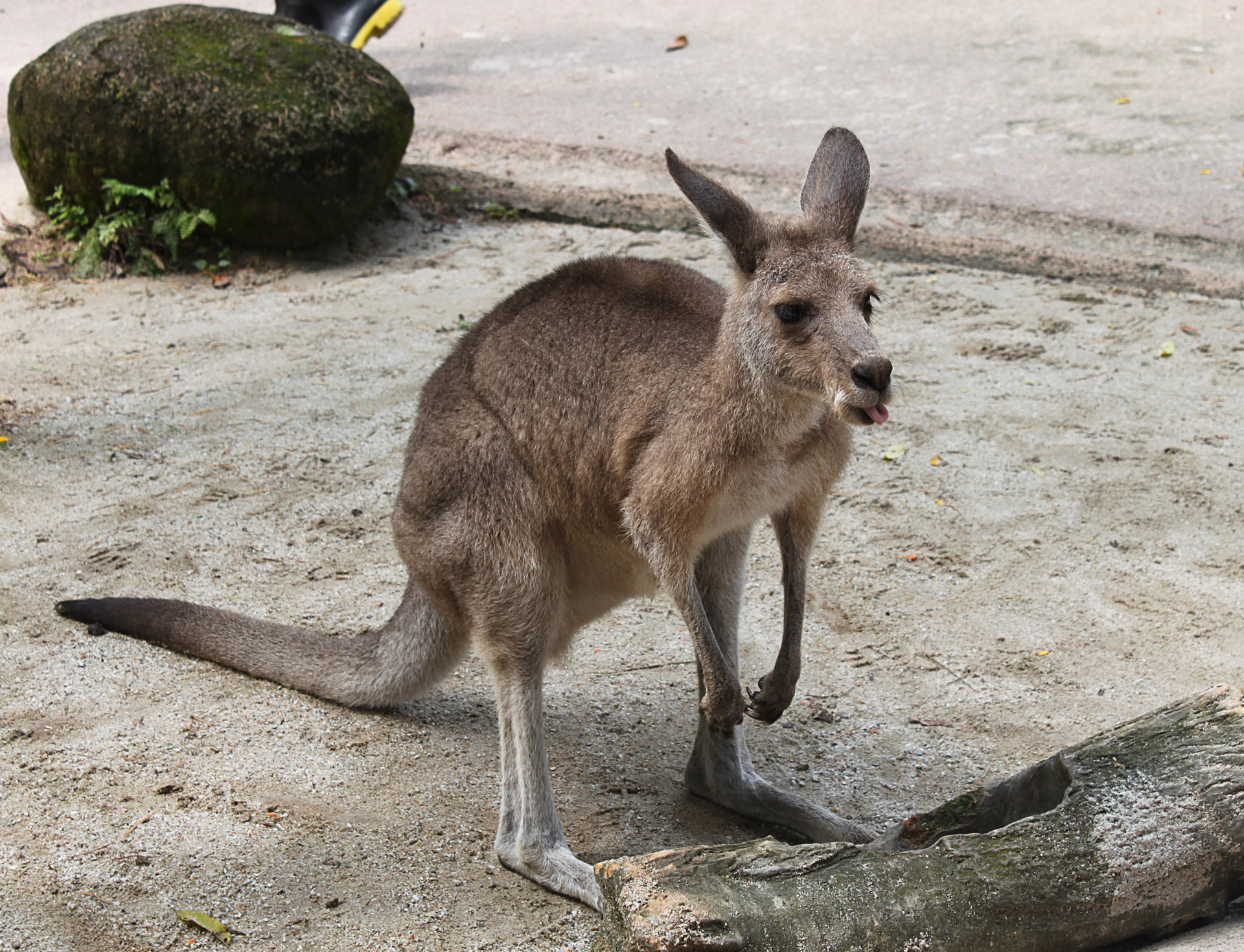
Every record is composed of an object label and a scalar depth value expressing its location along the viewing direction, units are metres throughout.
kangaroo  2.91
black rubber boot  9.80
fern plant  7.06
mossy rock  6.93
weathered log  2.28
